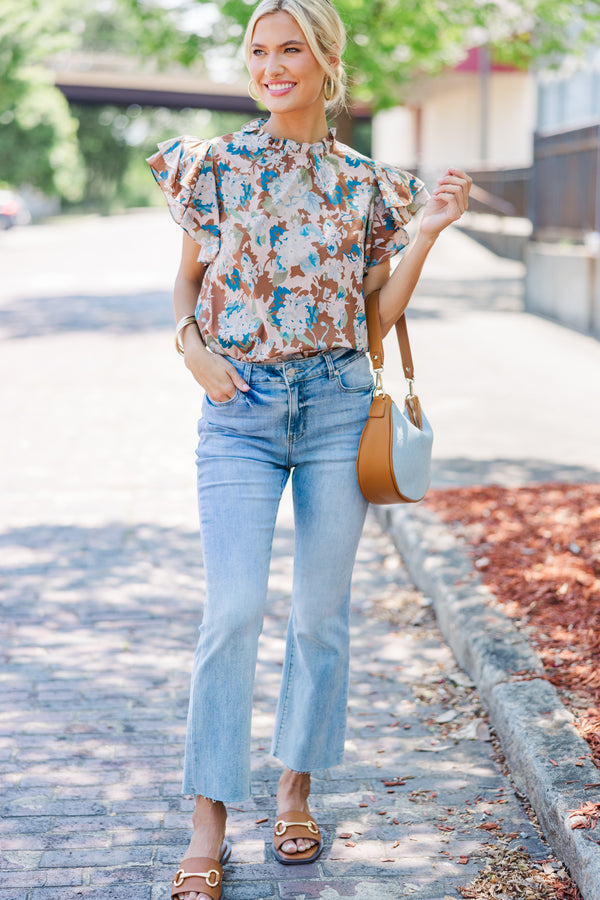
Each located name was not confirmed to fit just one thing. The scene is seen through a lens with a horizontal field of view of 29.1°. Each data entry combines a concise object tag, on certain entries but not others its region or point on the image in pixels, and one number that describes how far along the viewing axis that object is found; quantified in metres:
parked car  38.69
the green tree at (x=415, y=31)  15.51
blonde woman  2.77
